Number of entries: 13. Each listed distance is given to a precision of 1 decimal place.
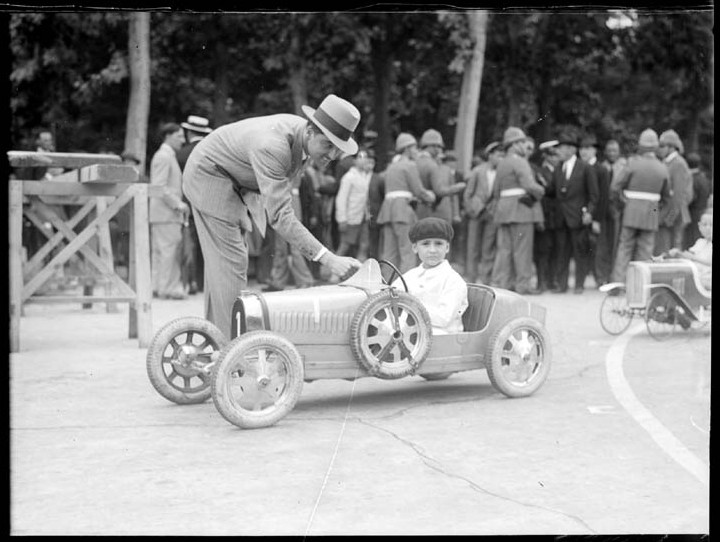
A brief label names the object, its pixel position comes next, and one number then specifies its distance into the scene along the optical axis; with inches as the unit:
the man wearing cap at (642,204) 538.3
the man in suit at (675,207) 557.9
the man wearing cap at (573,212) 588.4
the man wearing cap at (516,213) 568.4
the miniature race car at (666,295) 386.0
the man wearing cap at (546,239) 595.5
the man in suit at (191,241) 517.3
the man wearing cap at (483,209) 609.9
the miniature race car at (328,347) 241.4
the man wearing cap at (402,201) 568.4
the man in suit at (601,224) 604.1
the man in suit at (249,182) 255.3
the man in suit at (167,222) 517.7
